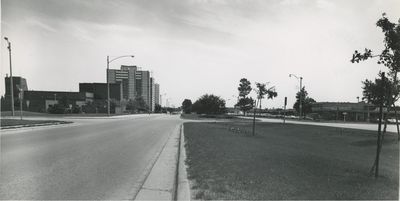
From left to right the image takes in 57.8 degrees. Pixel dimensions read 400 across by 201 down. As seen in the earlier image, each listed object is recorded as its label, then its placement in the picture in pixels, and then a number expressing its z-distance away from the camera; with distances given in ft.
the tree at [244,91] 373.36
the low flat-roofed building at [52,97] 391.65
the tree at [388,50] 26.48
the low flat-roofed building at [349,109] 313.94
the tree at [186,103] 599.16
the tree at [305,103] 326.40
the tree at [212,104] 240.12
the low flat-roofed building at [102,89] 569.64
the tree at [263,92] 82.55
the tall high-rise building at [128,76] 625.41
